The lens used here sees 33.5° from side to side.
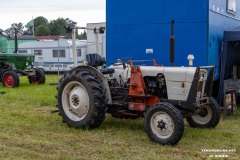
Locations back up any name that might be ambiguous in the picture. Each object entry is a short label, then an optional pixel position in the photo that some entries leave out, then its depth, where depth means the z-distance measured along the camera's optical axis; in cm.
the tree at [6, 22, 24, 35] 6938
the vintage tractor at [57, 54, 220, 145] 559
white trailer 2289
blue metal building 795
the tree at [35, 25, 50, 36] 6212
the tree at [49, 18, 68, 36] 6585
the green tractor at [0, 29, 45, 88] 1482
